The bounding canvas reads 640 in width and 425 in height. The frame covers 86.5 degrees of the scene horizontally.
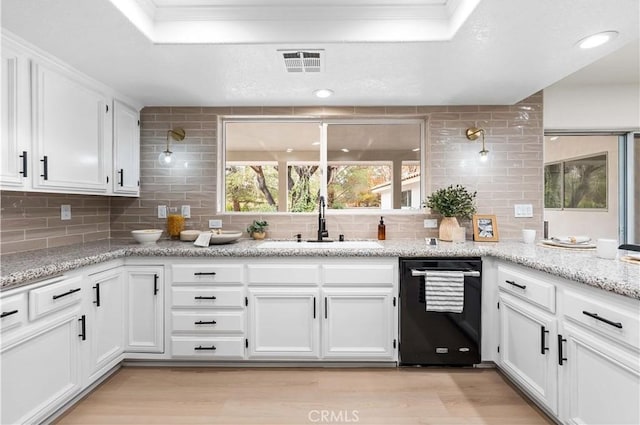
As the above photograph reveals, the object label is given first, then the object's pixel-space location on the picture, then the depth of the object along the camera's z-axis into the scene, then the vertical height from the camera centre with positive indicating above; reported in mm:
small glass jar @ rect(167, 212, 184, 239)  2994 -118
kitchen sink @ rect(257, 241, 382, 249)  2584 -266
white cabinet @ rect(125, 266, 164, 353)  2410 -684
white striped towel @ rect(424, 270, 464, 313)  2338 -564
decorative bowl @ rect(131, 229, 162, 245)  2664 -184
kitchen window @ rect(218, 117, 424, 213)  3262 +466
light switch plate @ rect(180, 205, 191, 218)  3133 +14
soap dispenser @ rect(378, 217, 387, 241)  3047 -184
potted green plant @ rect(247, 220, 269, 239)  3029 -152
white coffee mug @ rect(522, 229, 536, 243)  2701 -202
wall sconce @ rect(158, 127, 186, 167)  3086 +618
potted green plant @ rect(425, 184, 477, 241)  2914 +43
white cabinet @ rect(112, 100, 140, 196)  2711 +530
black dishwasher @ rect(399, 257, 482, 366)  2367 -769
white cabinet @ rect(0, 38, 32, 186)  1783 +510
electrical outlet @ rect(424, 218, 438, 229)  3115 -108
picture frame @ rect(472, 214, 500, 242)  2924 -148
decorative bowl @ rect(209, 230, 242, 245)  2625 -193
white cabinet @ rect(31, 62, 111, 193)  1992 +536
